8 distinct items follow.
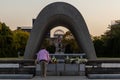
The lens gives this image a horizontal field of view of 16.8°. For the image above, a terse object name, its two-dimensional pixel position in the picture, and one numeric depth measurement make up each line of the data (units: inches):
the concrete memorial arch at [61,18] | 1248.2
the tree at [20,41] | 3417.8
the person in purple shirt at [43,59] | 751.7
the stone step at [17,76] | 745.1
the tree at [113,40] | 2775.6
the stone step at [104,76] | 739.4
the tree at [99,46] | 3103.6
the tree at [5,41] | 2931.6
